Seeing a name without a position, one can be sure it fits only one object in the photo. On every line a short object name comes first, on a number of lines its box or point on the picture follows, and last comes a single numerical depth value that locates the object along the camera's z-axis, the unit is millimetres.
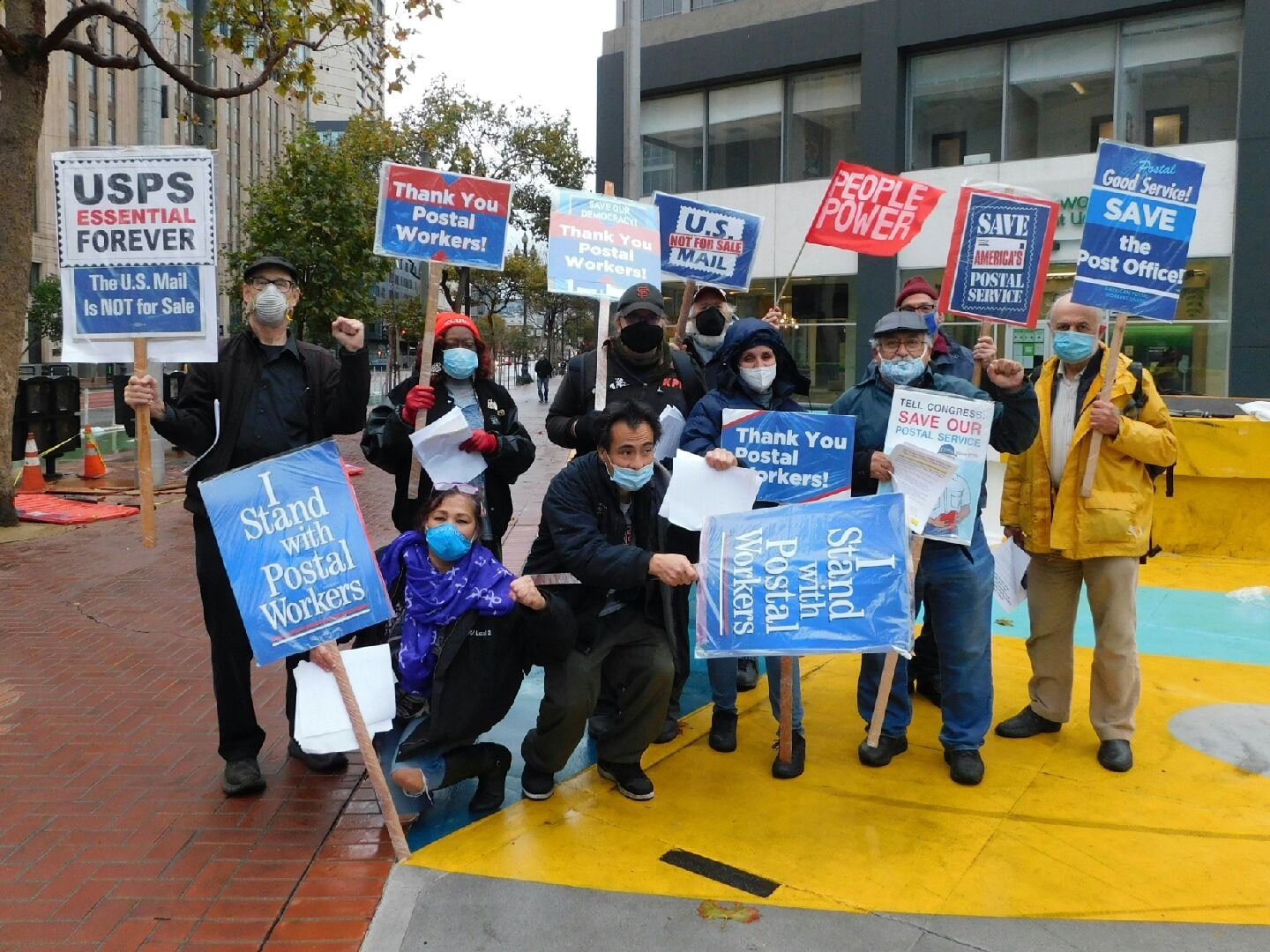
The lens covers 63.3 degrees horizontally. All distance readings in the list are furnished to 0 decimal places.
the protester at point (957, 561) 4332
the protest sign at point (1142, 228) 4562
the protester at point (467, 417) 4680
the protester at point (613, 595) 4066
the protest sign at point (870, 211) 6152
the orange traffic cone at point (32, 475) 12930
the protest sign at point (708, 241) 6469
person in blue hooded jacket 4555
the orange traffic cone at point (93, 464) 14289
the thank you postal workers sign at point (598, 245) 5438
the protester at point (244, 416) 4211
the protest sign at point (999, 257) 5031
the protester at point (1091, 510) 4402
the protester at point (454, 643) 3920
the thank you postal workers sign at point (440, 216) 5066
